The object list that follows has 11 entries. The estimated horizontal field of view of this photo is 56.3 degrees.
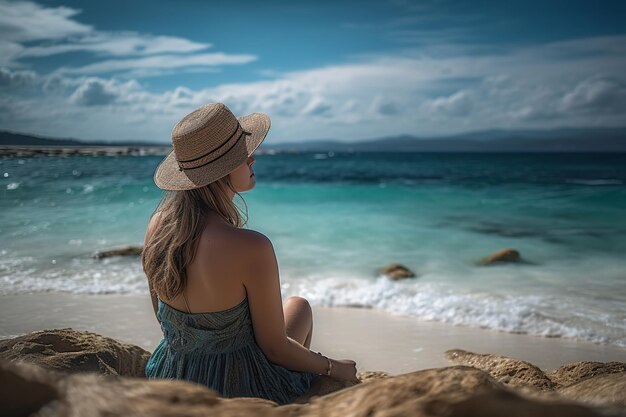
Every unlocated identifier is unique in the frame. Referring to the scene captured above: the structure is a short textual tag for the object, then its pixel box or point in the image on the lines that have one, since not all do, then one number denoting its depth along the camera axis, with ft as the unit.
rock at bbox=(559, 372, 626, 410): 6.41
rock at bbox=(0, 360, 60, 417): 4.27
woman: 7.79
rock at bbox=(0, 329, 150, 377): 10.49
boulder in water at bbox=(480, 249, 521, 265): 29.81
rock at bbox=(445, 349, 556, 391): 11.39
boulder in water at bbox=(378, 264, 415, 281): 25.99
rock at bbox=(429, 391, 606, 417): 3.92
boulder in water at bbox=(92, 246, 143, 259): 29.99
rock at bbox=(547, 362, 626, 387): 11.90
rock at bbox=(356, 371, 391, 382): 11.93
